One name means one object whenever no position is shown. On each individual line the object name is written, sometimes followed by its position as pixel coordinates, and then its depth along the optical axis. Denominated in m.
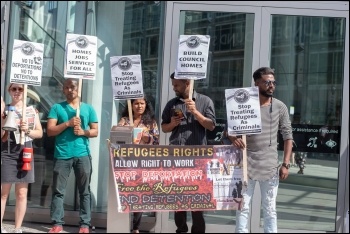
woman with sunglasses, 6.21
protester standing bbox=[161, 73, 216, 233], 6.17
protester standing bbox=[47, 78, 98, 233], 6.57
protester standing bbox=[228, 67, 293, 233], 5.83
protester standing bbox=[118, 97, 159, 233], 6.40
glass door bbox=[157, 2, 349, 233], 7.01
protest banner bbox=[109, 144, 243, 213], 5.83
